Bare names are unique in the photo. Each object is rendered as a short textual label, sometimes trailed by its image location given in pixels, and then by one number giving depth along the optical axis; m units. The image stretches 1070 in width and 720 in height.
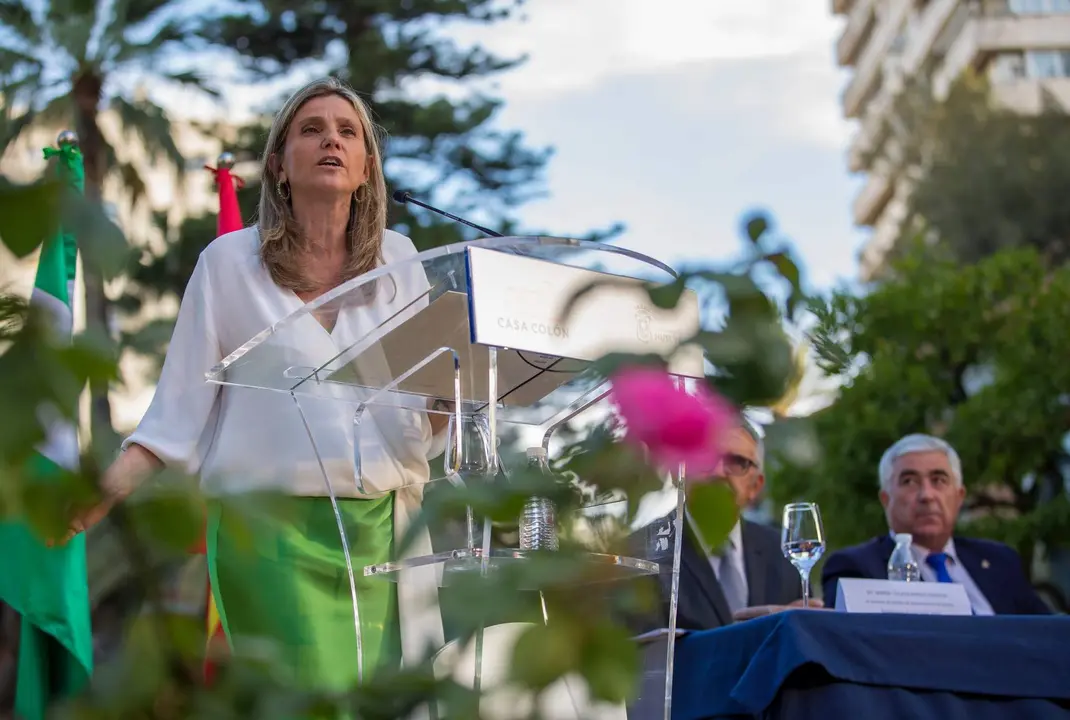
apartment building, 38.44
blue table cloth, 2.65
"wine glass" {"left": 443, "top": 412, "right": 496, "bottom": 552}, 1.91
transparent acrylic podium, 1.67
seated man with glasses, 4.30
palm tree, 17.38
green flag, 3.81
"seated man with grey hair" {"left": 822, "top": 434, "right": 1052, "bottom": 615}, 4.80
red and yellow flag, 4.97
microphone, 2.22
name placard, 3.25
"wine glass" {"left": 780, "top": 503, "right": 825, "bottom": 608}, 3.58
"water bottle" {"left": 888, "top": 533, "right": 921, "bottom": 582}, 4.04
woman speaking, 2.11
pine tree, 19.00
